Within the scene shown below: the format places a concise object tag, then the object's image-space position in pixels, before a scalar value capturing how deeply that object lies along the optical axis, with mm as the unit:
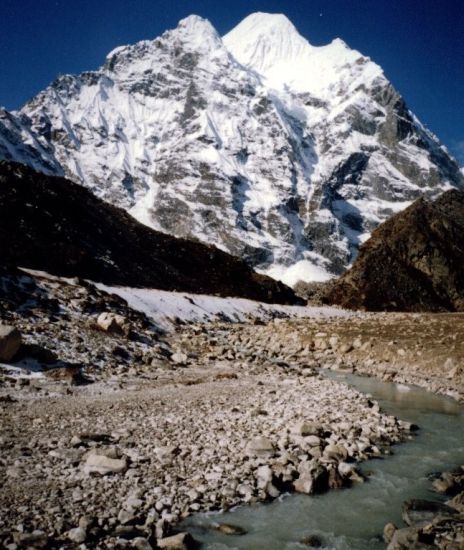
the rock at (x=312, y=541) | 7742
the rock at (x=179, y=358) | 22906
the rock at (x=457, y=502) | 8352
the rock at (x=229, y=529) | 7781
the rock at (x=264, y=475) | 9203
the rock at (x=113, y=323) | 23328
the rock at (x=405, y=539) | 6968
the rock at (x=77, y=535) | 6812
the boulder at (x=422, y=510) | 8133
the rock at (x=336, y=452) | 10781
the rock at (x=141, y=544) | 6820
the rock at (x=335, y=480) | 9695
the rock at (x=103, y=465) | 8938
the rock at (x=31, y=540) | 6469
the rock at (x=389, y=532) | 7738
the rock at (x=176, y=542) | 7039
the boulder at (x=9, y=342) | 15945
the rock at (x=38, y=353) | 17047
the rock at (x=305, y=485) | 9297
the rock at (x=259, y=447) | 10438
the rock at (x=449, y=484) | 9738
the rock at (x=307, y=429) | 11836
